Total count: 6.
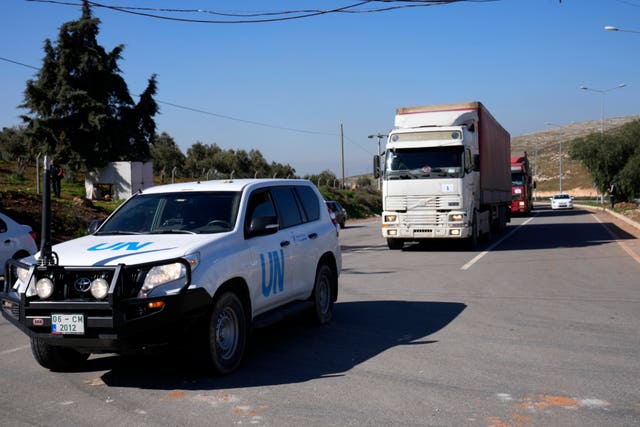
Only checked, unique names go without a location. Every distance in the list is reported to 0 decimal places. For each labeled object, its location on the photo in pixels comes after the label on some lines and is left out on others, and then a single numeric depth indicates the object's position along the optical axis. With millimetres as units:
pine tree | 39938
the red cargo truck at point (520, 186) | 43750
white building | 35219
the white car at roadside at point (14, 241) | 12367
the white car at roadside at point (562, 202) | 55156
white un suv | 5559
